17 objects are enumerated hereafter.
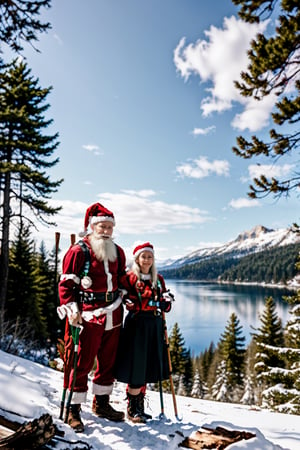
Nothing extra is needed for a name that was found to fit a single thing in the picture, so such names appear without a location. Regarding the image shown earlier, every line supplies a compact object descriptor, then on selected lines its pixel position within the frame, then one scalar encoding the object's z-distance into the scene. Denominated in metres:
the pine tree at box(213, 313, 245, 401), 31.50
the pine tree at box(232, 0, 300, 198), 4.90
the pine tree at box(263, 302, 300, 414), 9.01
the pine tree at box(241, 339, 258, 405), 35.66
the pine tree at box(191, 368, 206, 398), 36.03
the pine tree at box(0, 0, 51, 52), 5.23
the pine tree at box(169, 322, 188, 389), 31.27
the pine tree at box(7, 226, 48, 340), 17.78
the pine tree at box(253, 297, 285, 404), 21.37
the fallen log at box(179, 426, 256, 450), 2.59
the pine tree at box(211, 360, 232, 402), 32.25
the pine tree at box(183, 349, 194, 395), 38.38
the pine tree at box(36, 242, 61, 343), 21.69
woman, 3.39
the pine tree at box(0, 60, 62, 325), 12.64
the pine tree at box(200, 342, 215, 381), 44.40
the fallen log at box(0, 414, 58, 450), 2.08
